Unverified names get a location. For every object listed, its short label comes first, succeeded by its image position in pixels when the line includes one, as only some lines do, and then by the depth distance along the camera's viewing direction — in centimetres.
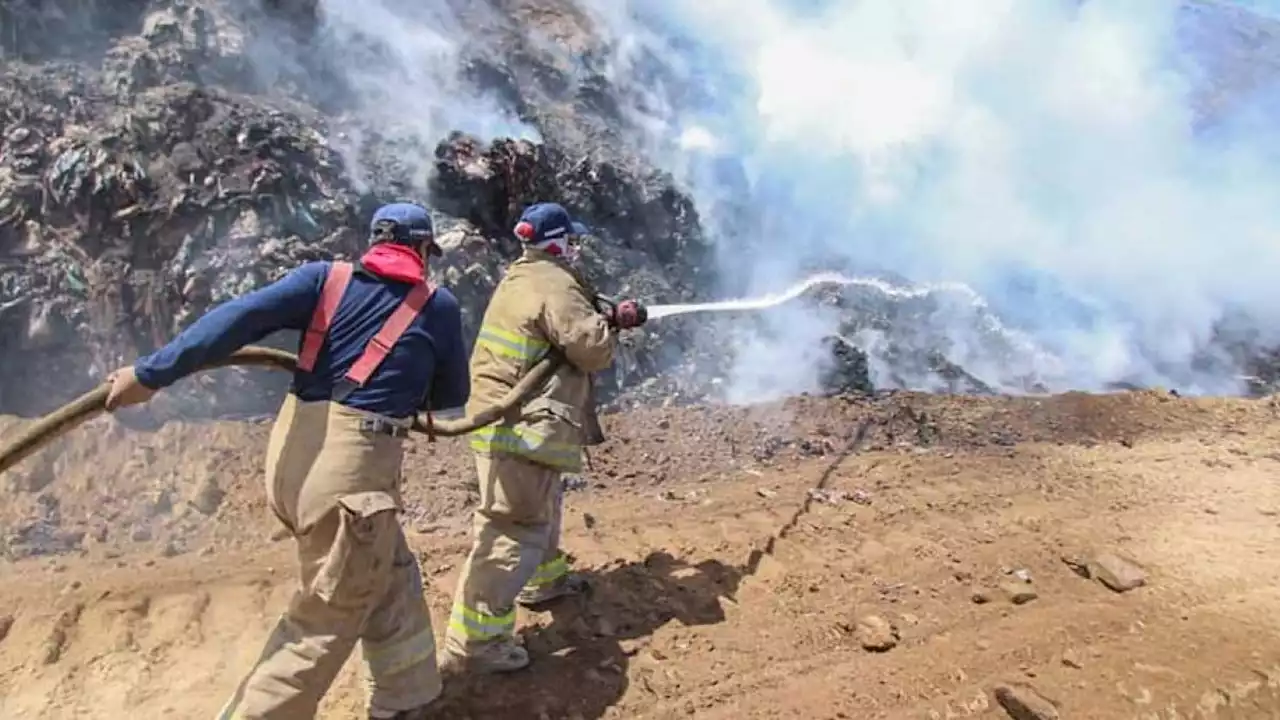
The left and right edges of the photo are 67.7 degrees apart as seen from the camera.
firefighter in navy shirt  290
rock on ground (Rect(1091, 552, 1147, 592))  474
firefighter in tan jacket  373
